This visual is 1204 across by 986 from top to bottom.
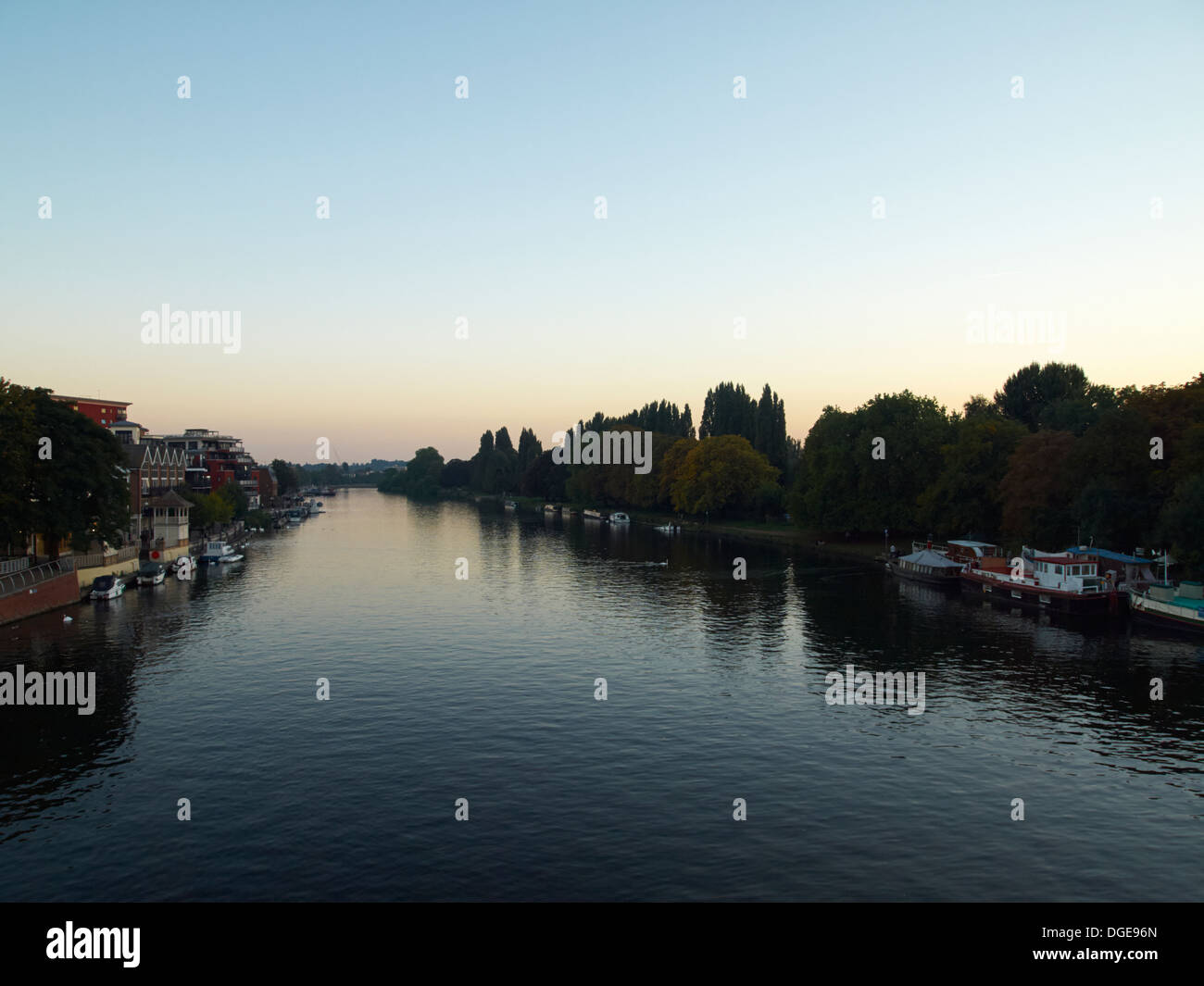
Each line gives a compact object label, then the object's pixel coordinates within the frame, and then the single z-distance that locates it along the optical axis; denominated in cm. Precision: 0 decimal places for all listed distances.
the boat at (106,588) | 7825
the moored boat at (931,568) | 9112
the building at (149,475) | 10778
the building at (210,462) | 16488
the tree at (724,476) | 16125
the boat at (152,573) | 8875
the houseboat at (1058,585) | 7231
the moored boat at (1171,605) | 6269
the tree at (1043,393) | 12456
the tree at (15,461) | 6894
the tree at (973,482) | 10381
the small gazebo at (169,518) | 11044
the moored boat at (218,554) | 11000
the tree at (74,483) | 7394
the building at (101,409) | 18462
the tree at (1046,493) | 8612
